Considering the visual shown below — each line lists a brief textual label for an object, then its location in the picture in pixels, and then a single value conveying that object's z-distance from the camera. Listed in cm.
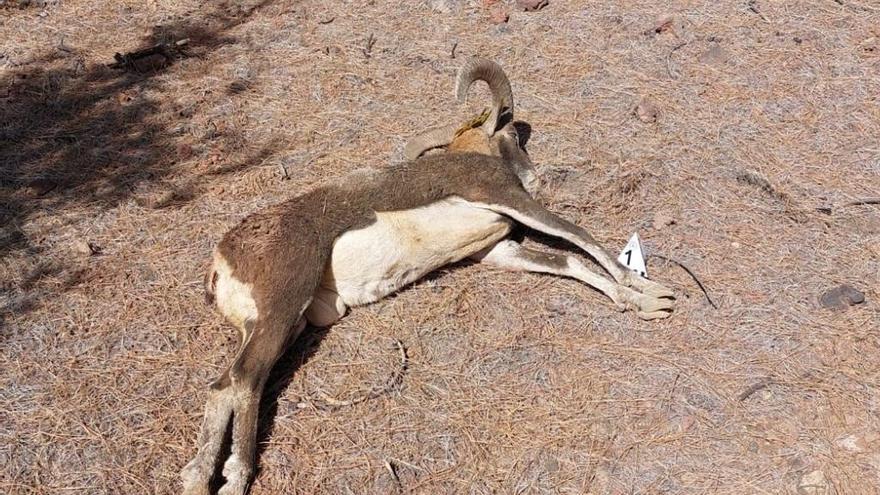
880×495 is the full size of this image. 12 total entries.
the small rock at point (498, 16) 752
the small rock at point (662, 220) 528
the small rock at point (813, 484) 362
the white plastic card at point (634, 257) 491
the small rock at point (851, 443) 378
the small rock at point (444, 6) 779
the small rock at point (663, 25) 712
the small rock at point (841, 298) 455
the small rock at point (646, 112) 620
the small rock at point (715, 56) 678
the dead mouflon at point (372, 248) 394
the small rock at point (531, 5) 758
